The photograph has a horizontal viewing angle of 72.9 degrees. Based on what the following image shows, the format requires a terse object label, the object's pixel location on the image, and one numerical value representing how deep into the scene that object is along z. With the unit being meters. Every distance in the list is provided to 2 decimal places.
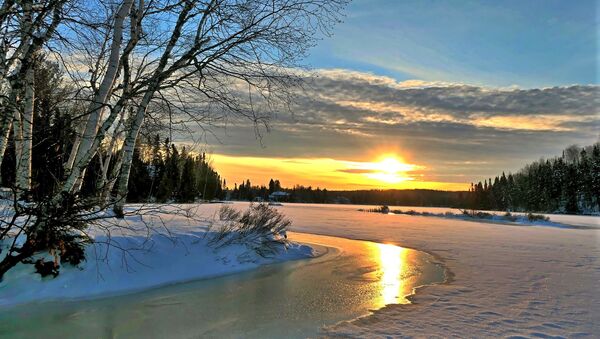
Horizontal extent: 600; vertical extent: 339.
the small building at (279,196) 140.65
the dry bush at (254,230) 11.51
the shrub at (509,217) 39.32
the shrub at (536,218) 37.55
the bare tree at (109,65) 4.46
